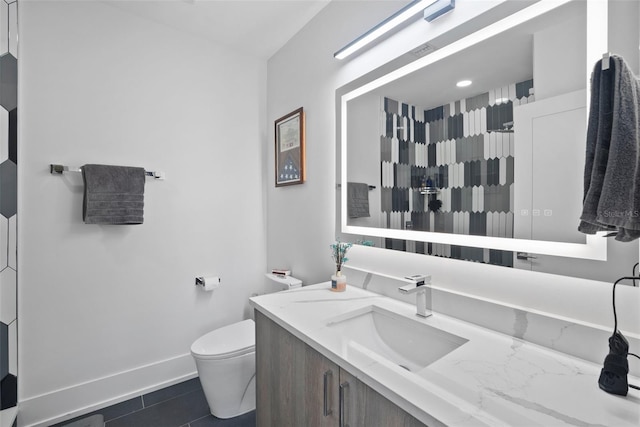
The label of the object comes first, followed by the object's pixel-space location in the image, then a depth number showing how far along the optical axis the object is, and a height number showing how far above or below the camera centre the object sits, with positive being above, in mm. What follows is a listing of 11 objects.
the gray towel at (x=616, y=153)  598 +111
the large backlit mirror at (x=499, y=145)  847 +230
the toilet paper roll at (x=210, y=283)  2121 -532
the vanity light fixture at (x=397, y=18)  1137 +832
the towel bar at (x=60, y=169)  1674 +251
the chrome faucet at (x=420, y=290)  1094 -310
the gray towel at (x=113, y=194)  1704 +102
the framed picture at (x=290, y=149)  1991 +437
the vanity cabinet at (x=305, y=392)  755 -579
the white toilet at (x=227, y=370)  1586 -894
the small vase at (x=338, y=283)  1487 -382
